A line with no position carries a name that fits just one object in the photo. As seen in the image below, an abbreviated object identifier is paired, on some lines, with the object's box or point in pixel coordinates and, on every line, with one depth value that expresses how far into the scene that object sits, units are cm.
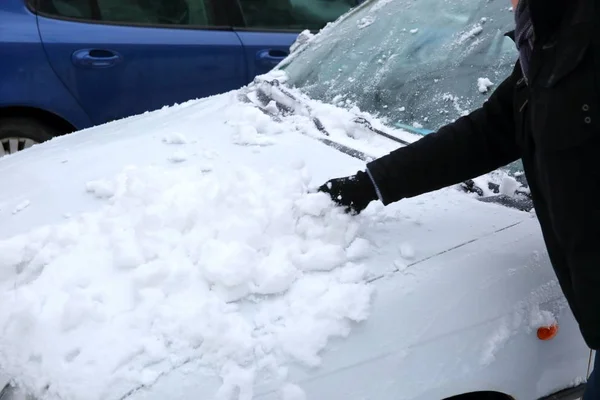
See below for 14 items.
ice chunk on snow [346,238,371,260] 168
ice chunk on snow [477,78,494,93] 212
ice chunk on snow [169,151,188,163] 217
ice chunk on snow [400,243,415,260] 169
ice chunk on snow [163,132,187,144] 232
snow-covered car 145
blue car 386
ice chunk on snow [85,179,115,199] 199
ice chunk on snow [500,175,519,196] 189
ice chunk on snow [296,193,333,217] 182
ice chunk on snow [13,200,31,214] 197
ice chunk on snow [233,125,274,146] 224
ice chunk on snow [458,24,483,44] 229
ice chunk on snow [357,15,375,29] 276
